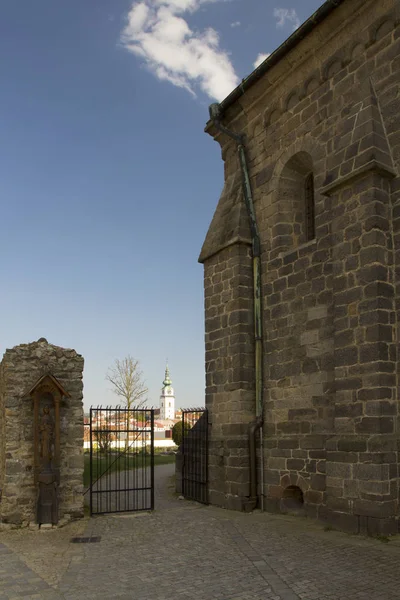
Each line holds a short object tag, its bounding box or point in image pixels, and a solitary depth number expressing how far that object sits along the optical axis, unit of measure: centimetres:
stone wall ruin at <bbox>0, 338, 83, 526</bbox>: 914
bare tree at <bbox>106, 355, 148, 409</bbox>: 3088
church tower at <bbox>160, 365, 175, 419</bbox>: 14075
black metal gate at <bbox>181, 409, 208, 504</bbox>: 1150
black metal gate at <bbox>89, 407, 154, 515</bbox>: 1040
